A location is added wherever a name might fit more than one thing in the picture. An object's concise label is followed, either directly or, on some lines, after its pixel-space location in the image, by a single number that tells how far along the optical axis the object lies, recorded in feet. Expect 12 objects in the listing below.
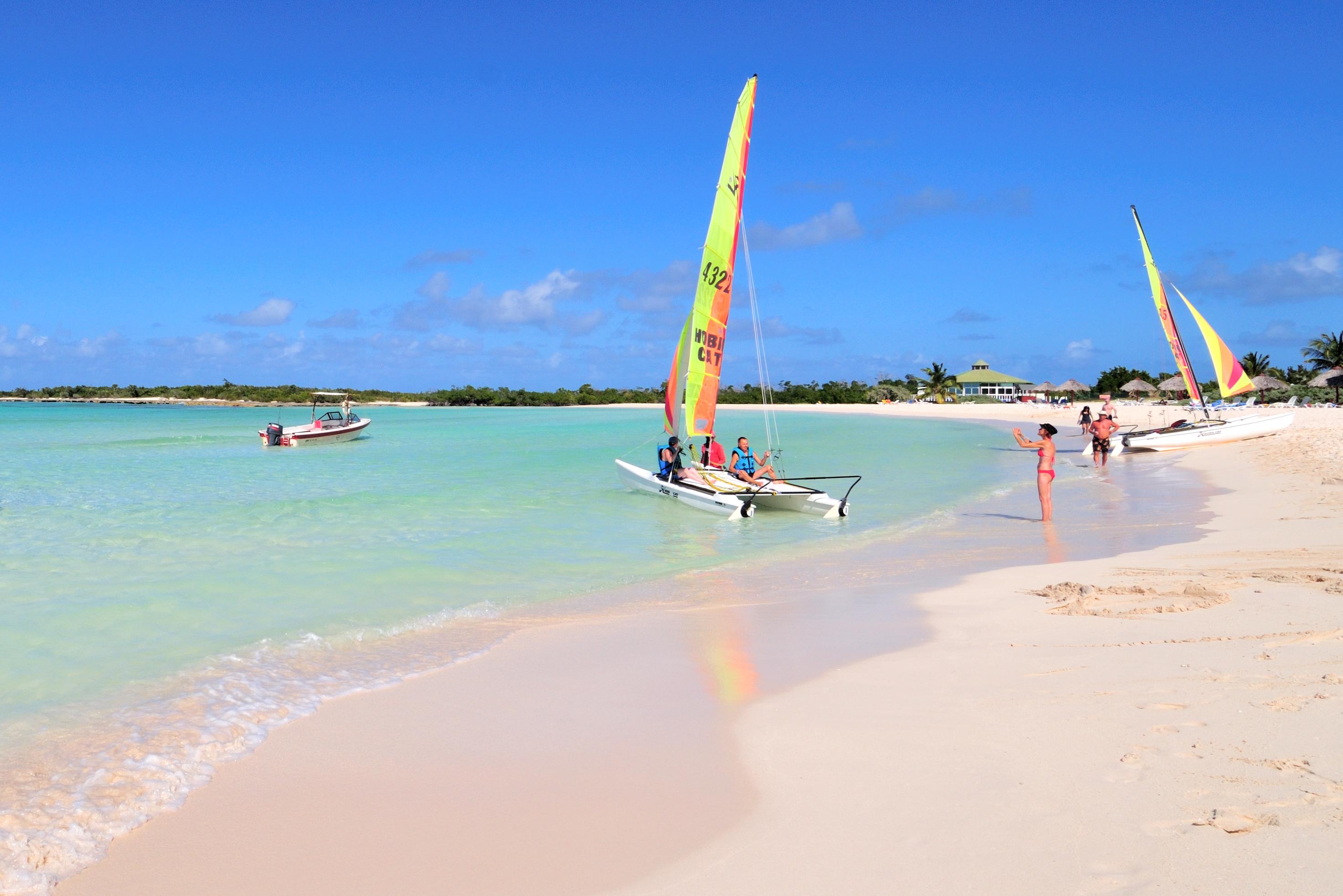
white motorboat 125.70
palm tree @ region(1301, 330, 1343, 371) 203.31
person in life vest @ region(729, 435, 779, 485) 52.08
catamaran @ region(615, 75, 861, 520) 49.44
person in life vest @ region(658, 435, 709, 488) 55.52
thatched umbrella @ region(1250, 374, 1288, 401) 197.26
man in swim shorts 75.36
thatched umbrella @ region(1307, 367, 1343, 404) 169.27
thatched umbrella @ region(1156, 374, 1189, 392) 212.43
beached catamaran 84.94
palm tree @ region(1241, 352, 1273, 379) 231.50
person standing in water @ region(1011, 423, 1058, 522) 44.01
